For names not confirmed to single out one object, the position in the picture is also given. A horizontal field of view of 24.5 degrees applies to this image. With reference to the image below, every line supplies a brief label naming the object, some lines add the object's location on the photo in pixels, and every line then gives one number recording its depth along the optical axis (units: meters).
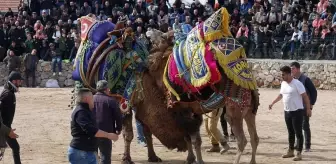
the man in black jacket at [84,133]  9.52
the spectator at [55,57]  29.44
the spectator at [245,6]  31.29
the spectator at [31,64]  29.00
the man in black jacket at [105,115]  10.81
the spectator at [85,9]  32.34
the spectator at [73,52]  29.56
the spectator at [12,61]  28.34
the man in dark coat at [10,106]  12.10
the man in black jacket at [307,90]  13.82
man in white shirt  13.35
